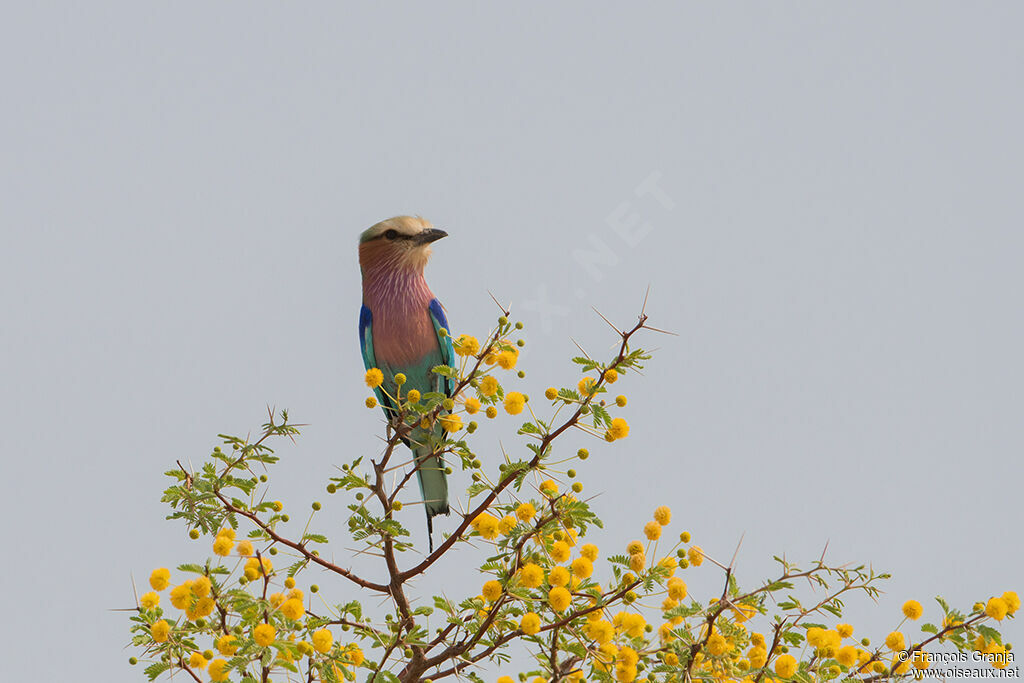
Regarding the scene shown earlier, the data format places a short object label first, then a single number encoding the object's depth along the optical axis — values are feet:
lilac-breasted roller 40.68
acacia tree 25.58
